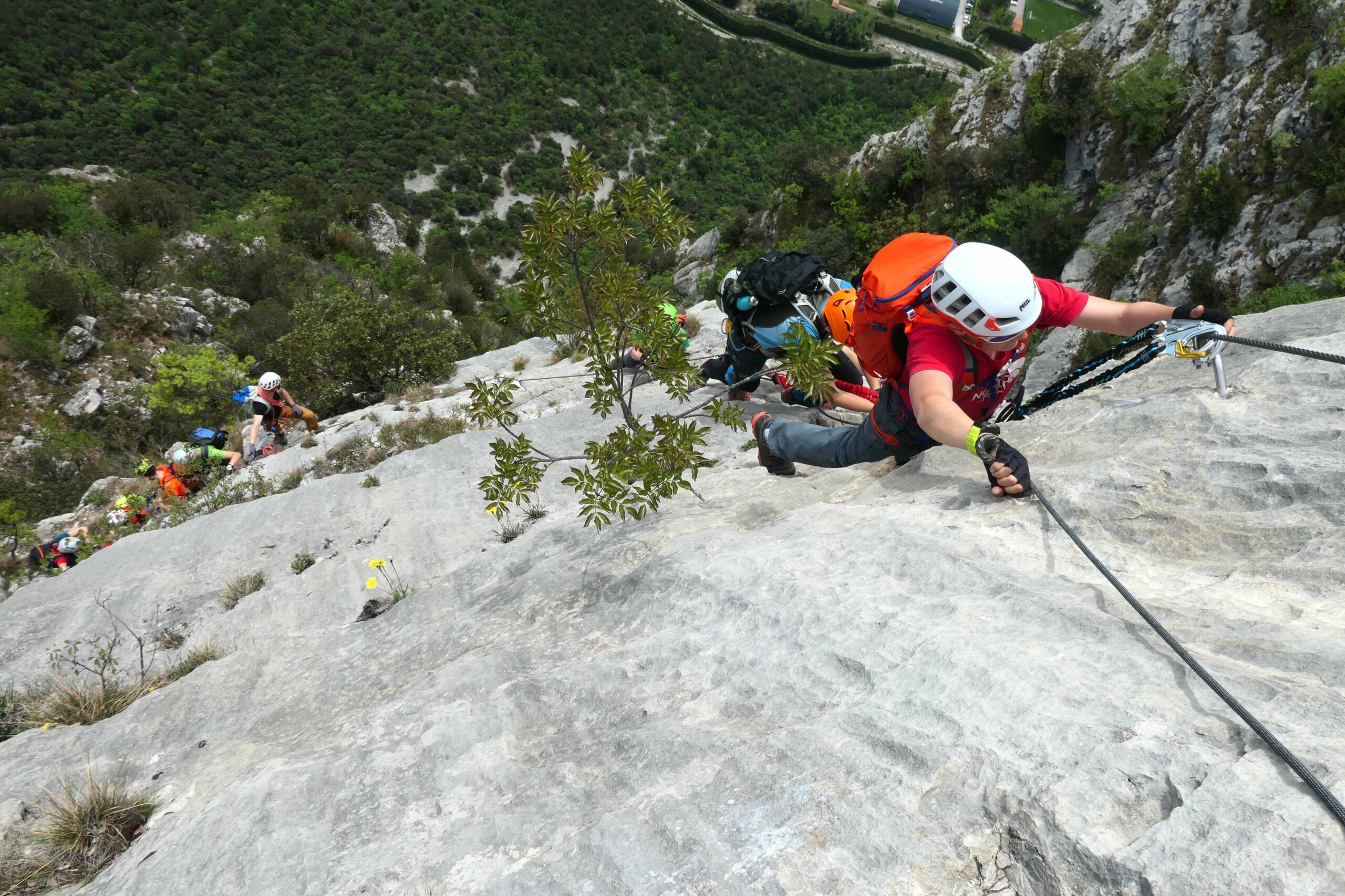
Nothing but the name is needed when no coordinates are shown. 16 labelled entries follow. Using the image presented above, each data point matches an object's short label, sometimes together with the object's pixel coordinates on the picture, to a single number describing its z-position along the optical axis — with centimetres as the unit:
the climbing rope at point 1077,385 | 427
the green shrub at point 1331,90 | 1073
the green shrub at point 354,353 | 1417
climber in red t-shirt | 345
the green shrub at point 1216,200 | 1210
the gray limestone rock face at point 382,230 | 4791
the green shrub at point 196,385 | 1631
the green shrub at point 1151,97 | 1412
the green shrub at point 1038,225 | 1509
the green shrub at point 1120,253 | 1355
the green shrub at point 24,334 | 1942
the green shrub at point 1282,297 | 1022
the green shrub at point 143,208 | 3597
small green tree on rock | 430
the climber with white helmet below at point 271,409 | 1162
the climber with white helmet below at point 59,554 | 985
